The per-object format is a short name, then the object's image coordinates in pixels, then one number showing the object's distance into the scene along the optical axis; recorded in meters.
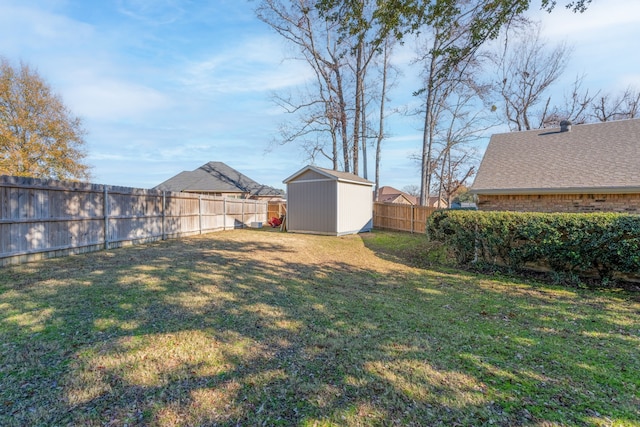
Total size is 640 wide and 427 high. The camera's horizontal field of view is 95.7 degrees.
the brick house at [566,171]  8.03
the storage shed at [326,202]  13.52
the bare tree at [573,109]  19.84
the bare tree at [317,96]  18.31
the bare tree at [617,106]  18.95
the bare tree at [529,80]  18.77
